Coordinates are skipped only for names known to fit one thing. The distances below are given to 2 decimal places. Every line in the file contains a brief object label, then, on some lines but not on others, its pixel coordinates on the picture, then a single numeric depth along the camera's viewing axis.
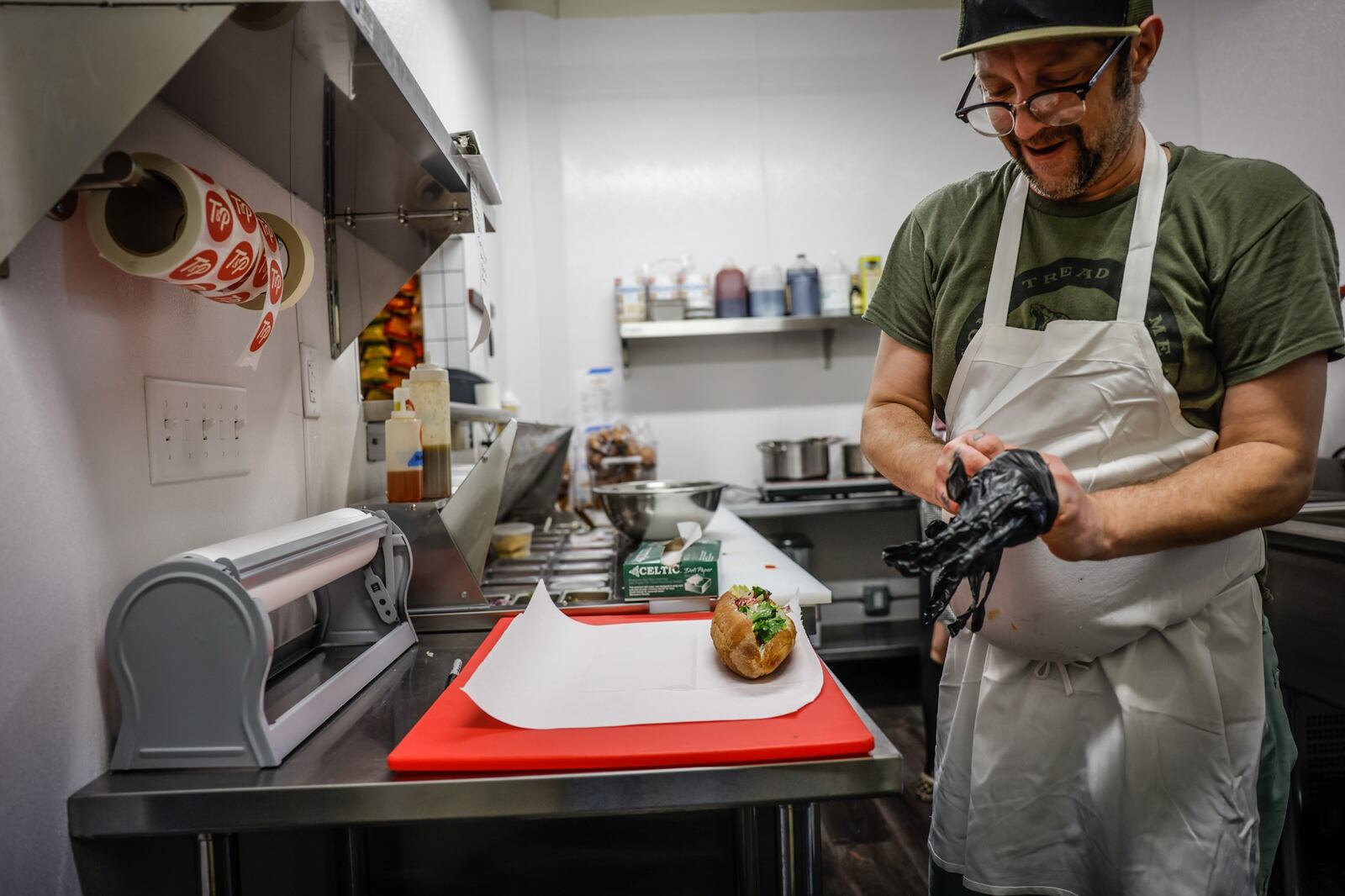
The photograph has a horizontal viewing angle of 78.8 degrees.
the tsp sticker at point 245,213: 0.89
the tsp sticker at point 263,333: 0.92
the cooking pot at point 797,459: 3.63
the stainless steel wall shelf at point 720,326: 3.71
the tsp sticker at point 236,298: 0.97
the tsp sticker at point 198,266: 0.84
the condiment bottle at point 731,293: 3.80
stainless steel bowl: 1.93
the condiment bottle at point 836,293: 3.75
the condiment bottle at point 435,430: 1.42
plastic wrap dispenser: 0.80
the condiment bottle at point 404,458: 1.37
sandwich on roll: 1.02
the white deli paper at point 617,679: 0.92
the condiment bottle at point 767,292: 3.78
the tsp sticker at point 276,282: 0.98
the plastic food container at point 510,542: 2.11
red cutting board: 0.82
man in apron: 1.02
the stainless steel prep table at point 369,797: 0.79
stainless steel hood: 0.72
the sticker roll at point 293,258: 1.11
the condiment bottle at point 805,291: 3.76
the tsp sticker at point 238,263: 0.89
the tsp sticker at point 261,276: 0.96
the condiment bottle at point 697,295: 3.73
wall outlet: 1.41
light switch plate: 0.97
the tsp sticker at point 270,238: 0.99
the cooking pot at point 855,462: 3.68
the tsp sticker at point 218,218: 0.83
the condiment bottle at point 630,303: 3.78
